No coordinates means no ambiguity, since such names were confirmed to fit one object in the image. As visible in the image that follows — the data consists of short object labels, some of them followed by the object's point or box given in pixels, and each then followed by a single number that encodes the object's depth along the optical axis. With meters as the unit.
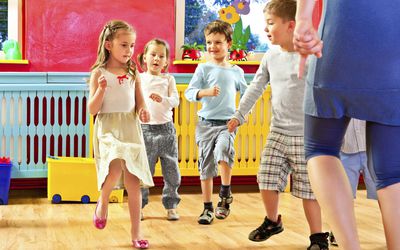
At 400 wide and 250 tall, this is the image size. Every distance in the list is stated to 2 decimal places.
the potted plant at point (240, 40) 5.05
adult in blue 1.54
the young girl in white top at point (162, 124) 3.63
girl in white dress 2.85
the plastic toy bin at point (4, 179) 4.15
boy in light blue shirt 3.62
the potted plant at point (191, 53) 4.89
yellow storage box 4.25
